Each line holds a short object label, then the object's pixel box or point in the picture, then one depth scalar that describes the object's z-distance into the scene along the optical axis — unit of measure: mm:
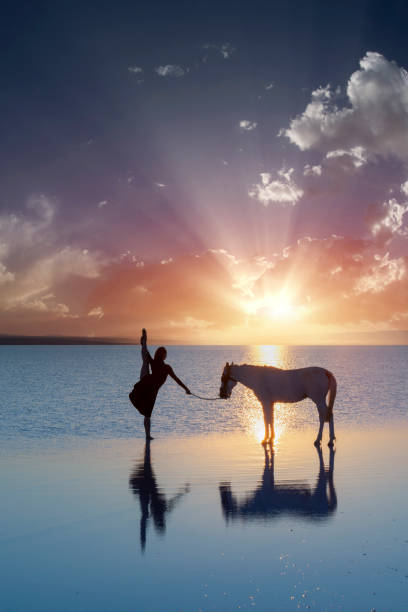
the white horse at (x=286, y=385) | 13711
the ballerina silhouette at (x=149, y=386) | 14602
